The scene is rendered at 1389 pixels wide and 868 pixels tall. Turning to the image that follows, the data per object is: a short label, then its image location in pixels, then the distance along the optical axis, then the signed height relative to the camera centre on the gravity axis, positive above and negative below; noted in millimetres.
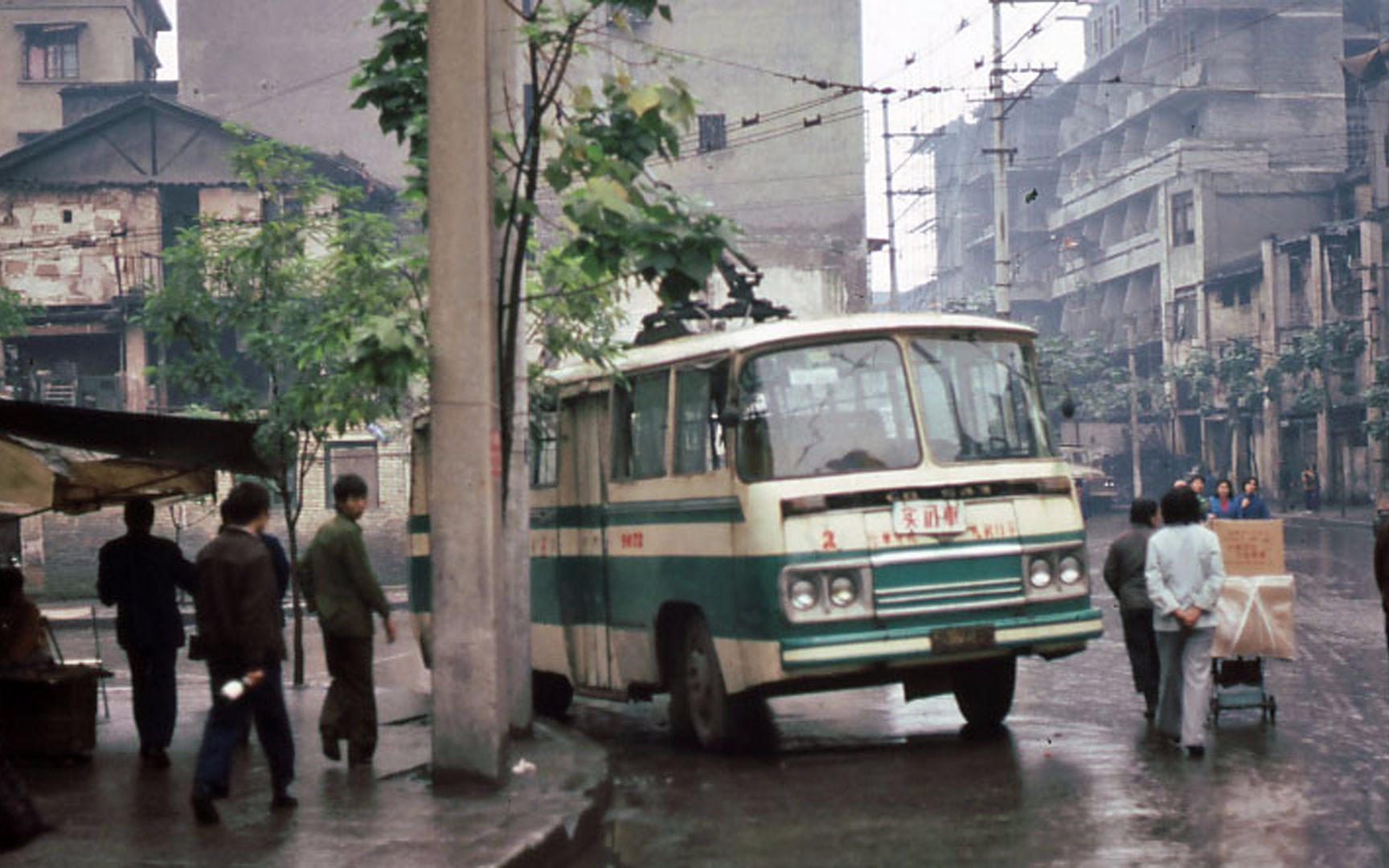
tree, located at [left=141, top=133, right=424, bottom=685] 16891 +2080
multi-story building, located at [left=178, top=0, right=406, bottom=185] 55562 +13532
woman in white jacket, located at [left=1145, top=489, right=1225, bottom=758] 11484 -599
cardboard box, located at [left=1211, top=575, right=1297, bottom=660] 12891 -808
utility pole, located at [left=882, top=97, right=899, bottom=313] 65956 +10285
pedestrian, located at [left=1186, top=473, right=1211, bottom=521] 23381 +234
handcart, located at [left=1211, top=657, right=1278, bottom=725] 13047 -1324
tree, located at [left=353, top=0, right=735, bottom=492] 11484 +2302
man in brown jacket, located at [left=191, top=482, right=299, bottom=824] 9148 -506
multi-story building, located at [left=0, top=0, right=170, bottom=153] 62344 +16211
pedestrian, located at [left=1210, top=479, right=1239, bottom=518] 22094 -8
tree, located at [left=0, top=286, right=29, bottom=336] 33719 +3941
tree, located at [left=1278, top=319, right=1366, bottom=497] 62812 +4561
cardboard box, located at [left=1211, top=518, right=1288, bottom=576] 13023 -318
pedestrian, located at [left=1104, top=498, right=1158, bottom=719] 13344 -646
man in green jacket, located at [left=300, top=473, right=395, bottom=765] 11195 -534
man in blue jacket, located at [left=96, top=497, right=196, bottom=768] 12023 -520
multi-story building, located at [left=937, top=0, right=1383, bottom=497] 77625 +15320
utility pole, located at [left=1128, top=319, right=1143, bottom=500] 79250 +2855
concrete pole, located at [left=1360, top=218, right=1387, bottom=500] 62469 +6863
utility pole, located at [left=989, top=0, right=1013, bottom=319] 41125 +7201
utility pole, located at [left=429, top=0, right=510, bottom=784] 10289 +538
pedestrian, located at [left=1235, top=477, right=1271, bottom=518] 21844 -49
